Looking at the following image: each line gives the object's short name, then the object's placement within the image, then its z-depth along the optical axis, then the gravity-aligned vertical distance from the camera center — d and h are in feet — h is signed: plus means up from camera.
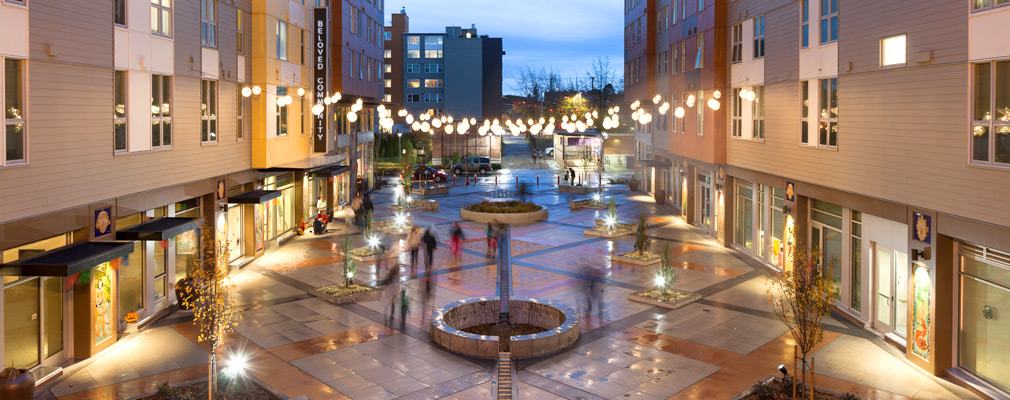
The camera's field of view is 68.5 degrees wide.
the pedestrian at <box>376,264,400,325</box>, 72.34 -12.28
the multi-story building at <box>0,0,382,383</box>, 48.14 +1.83
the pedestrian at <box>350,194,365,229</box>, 131.30 -7.09
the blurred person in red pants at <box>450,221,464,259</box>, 101.93 -10.08
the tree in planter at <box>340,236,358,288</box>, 76.32 -9.57
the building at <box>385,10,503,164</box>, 295.48 +46.80
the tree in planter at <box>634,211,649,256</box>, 94.89 -8.24
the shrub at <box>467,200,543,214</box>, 136.87 -6.33
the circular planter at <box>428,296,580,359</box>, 56.29 -12.51
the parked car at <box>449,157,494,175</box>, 258.57 +2.78
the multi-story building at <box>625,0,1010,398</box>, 47.29 +0.98
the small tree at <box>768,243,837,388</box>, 43.30 -7.29
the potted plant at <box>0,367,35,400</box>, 40.91 -11.72
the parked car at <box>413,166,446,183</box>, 215.31 -0.04
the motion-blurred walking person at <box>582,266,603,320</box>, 70.79 -12.18
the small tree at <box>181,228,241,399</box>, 45.62 -8.42
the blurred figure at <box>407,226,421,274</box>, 98.69 -9.70
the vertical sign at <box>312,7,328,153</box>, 110.42 +14.93
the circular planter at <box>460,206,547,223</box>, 133.28 -7.89
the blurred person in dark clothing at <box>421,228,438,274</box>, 95.88 -10.05
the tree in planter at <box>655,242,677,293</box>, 73.41 -9.97
